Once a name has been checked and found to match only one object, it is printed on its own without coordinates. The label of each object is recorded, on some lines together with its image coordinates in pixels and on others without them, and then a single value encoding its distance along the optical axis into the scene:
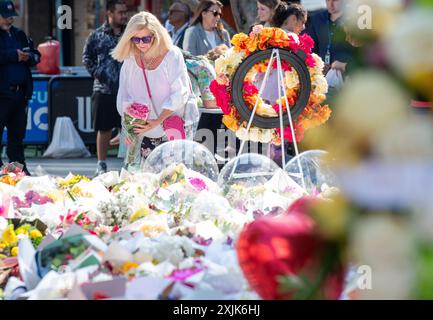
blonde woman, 11.47
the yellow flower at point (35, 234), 6.71
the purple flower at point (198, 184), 8.66
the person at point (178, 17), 17.75
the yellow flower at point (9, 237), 6.41
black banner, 19.34
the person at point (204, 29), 15.49
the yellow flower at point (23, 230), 6.71
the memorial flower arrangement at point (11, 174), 9.36
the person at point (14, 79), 15.13
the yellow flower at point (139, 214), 7.09
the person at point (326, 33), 13.00
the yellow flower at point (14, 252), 6.18
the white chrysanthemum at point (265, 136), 10.83
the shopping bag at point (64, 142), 18.87
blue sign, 19.32
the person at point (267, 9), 13.80
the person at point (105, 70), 14.49
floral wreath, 10.74
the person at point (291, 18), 13.11
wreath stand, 10.63
